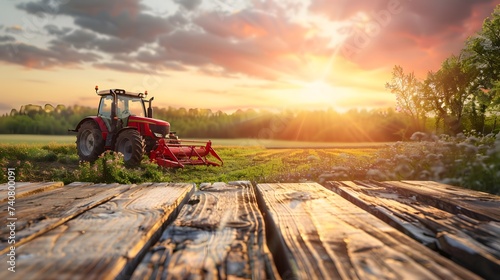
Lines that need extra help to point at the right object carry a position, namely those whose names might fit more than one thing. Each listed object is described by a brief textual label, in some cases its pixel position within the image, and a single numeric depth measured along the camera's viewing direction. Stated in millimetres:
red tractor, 12516
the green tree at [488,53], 30922
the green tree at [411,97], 42125
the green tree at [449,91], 42594
